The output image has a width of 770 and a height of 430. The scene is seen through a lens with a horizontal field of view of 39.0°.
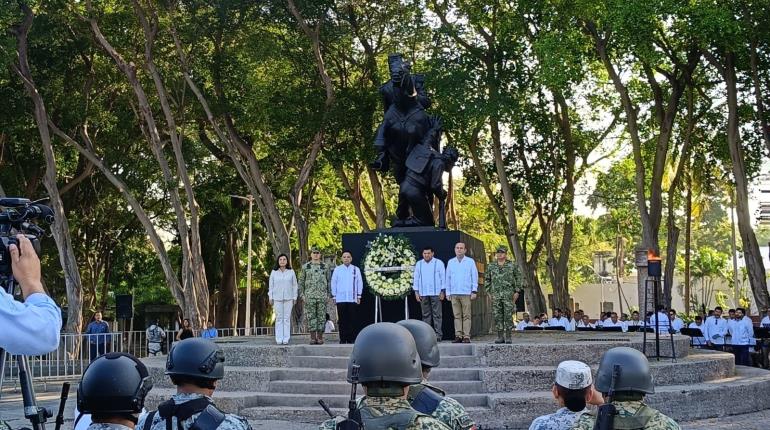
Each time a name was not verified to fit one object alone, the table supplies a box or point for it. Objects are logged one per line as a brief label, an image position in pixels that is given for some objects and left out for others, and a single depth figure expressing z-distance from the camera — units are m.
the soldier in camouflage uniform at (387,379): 4.36
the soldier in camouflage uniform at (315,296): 17.61
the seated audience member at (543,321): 29.88
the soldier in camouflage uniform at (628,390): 5.52
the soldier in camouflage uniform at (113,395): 4.64
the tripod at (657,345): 16.19
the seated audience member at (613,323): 30.05
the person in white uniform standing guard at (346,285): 17.89
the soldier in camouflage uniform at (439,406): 5.28
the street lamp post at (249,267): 40.22
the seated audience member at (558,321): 30.18
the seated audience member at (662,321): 26.08
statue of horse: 19.03
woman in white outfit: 18.19
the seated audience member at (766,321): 26.79
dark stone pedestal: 18.12
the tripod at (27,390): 4.60
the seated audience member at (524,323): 29.47
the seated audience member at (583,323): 30.53
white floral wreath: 18.19
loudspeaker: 27.67
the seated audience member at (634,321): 29.42
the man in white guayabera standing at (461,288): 17.14
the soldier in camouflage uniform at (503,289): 16.73
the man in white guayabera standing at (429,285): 17.47
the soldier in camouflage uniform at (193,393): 4.98
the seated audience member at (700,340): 26.92
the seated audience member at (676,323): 26.87
